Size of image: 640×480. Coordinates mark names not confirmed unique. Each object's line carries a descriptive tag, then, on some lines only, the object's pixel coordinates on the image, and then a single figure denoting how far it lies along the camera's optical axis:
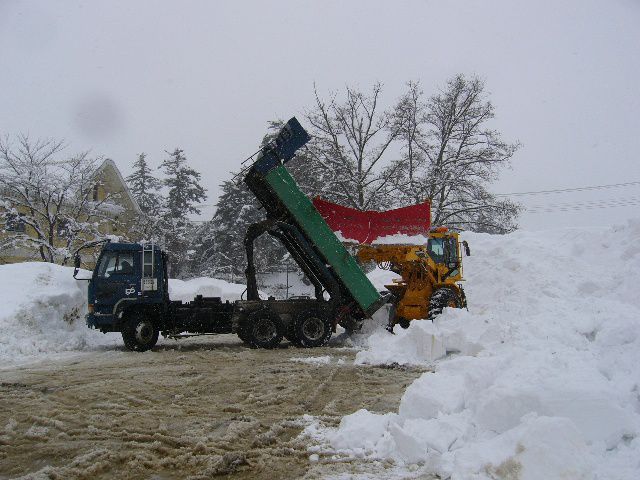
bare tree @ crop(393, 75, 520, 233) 30.02
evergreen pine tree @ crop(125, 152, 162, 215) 49.53
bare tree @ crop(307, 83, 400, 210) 29.45
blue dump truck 12.38
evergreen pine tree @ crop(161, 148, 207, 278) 39.94
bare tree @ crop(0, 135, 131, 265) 22.42
